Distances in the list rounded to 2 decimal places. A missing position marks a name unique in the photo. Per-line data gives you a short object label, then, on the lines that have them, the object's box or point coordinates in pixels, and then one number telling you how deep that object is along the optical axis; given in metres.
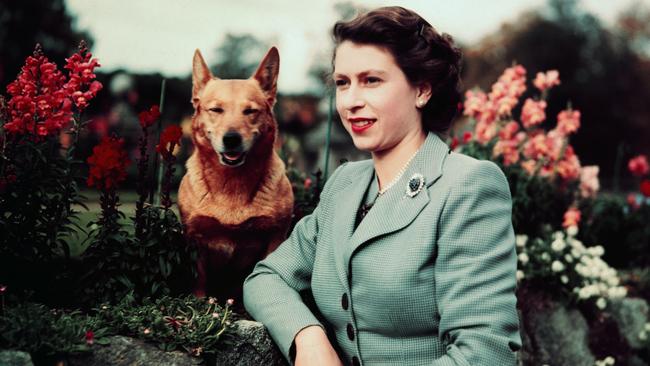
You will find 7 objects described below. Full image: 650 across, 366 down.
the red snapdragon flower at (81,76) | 3.21
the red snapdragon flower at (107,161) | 3.08
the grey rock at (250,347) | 2.99
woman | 2.46
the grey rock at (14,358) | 2.32
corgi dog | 3.15
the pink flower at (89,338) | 2.59
